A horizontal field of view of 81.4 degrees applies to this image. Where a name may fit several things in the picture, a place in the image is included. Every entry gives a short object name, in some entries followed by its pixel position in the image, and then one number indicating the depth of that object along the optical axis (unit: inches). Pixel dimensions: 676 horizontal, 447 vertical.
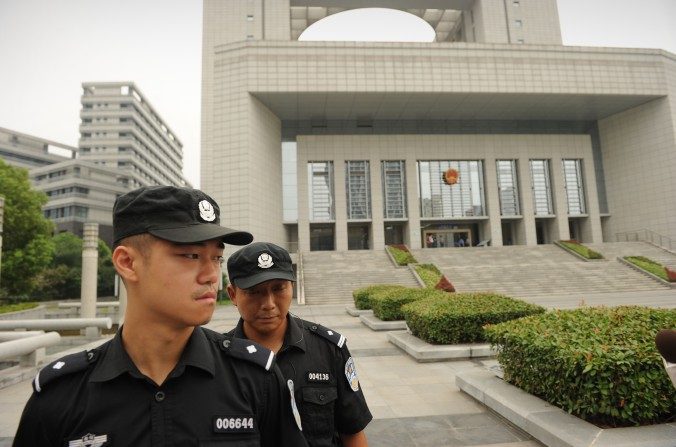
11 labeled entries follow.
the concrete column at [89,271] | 610.5
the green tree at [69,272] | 1300.4
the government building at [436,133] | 1255.5
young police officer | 52.2
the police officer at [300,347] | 86.5
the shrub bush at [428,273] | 885.2
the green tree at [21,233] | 885.2
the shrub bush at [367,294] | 565.0
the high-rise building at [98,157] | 2226.9
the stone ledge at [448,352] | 301.3
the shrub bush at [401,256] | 1064.2
